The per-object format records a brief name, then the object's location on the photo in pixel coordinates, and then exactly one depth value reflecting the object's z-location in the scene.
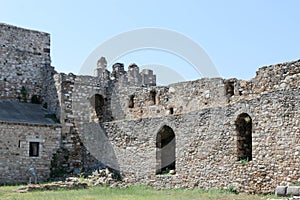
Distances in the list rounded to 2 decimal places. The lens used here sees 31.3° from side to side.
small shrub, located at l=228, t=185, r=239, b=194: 20.02
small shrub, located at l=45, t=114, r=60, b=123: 27.98
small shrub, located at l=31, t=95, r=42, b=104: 30.34
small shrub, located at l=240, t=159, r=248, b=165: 20.06
